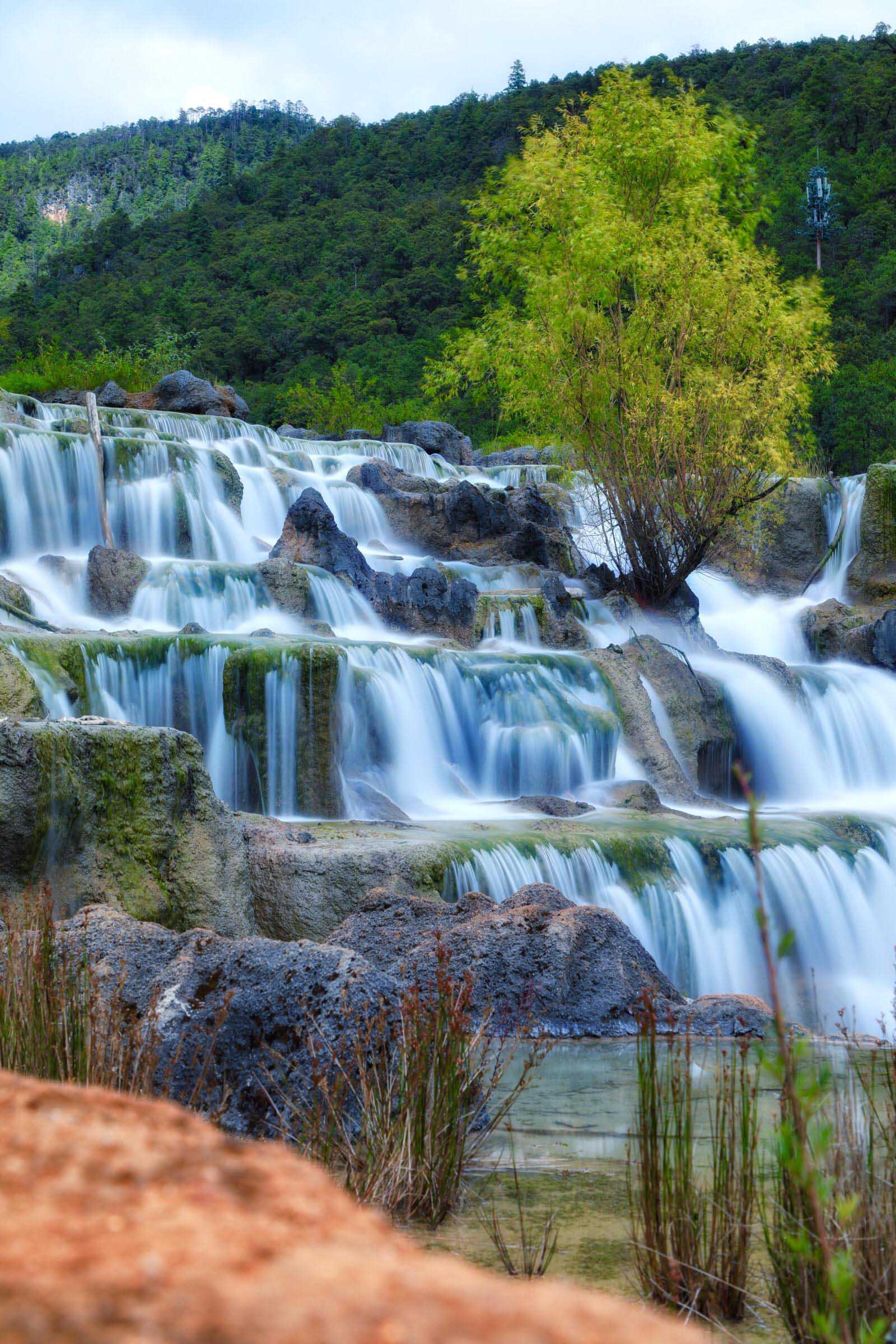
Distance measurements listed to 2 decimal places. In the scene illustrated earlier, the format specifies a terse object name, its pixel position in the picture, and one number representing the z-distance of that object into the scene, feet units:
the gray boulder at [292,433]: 101.40
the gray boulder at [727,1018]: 20.98
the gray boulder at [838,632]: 63.10
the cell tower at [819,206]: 156.04
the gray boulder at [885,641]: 60.80
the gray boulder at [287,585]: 51.57
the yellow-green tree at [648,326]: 57.52
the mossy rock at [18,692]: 30.19
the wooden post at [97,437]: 58.65
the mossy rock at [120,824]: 24.66
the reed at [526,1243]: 10.89
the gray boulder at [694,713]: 49.39
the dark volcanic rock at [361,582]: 52.03
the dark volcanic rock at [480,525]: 68.39
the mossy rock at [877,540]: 77.51
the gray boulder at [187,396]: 88.48
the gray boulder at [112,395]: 89.30
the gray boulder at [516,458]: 99.40
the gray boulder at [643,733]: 45.73
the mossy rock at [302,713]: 37.42
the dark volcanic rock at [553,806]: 38.60
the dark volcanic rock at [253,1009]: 14.88
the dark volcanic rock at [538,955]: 21.95
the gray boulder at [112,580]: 50.67
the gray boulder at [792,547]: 80.74
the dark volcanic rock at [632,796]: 40.98
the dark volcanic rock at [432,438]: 95.20
